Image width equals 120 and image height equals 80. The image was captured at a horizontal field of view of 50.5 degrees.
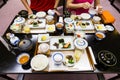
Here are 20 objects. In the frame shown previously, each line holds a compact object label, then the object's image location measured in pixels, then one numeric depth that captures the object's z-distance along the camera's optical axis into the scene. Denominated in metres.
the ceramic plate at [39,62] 1.13
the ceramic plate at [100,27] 1.52
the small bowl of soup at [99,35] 1.40
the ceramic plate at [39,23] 1.57
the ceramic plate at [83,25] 1.53
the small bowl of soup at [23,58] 1.18
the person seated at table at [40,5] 2.04
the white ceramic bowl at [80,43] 1.27
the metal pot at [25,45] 1.27
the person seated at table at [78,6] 1.72
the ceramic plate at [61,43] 1.31
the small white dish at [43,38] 1.38
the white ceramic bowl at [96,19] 1.63
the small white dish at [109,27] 1.55
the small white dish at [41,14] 1.72
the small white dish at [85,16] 1.69
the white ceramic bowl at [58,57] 1.16
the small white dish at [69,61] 1.17
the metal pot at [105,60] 1.12
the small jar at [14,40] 1.36
